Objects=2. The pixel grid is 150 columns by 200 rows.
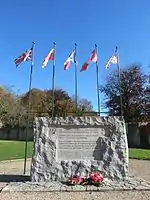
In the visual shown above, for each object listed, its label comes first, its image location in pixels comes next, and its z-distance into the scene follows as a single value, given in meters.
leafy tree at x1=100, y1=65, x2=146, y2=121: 25.14
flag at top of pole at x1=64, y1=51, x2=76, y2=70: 7.08
